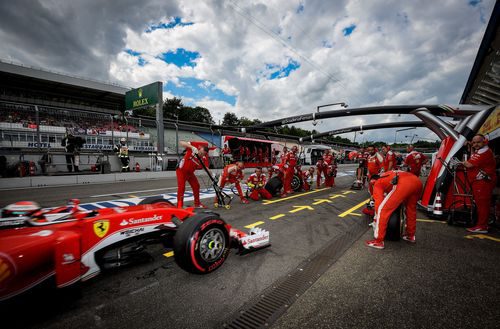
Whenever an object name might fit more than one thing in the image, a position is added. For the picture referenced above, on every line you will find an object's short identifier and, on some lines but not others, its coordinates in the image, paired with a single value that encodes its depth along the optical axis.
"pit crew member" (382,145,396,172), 8.25
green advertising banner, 16.19
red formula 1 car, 1.65
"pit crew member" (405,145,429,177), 8.62
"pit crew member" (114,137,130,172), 12.16
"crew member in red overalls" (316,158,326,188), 9.67
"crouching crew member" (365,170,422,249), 3.14
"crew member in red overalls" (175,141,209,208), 5.13
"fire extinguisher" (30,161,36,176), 9.23
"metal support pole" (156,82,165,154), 14.73
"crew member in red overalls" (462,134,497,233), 3.88
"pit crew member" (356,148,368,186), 9.99
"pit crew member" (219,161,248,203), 6.04
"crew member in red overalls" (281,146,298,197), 7.77
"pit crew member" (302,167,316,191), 8.78
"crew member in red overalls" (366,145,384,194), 8.16
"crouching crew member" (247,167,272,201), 6.55
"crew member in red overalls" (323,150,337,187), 9.70
